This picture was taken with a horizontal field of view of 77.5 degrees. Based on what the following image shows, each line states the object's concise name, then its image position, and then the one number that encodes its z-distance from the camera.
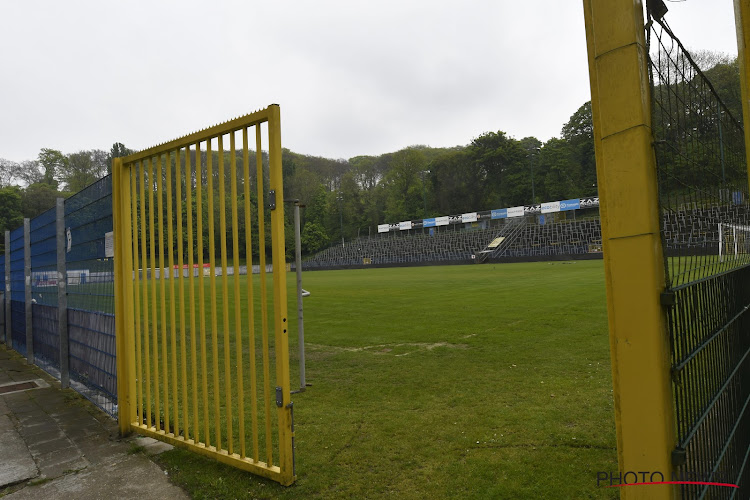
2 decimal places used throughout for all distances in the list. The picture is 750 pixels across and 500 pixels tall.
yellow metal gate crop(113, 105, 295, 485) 2.81
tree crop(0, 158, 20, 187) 73.94
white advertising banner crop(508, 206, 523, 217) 57.93
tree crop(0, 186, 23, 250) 54.56
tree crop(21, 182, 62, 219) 58.82
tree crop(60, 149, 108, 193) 76.00
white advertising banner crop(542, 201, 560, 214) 53.21
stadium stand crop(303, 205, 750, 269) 43.31
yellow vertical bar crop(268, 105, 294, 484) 2.74
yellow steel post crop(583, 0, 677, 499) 1.36
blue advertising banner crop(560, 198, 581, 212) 51.44
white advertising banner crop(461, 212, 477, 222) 62.91
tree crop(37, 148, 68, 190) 77.91
